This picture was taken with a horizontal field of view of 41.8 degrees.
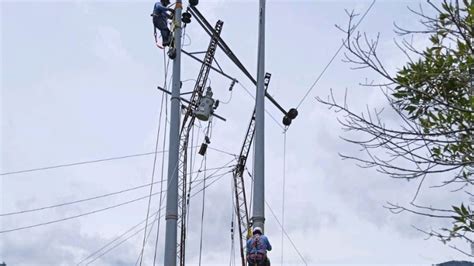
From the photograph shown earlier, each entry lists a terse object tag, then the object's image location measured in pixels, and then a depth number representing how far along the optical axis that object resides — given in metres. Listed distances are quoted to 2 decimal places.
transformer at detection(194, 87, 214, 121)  22.05
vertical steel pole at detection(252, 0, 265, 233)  11.23
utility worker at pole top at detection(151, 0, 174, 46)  17.92
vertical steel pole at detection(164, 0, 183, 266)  13.83
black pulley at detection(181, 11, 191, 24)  17.71
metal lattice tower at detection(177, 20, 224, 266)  24.88
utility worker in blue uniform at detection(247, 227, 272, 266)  12.31
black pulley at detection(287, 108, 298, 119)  18.44
